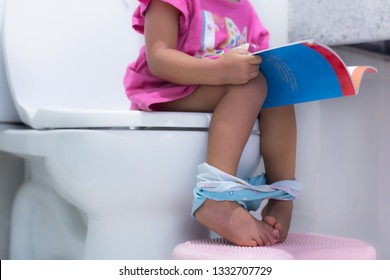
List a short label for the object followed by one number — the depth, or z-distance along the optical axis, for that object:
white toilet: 0.93
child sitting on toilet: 0.92
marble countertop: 1.11
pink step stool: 0.86
